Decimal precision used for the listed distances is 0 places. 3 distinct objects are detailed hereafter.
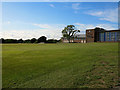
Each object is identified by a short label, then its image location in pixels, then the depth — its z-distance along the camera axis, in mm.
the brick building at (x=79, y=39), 69462
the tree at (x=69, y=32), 57094
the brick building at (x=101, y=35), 51459
